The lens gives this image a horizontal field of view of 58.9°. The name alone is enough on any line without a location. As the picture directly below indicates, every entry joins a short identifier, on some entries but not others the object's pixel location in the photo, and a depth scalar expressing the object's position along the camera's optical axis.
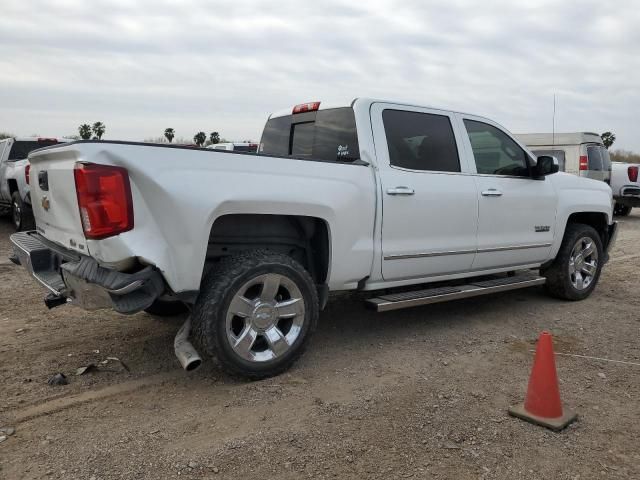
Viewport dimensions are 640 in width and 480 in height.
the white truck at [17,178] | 9.82
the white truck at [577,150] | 13.73
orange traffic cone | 3.30
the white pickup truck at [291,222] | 3.31
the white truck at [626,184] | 15.69
